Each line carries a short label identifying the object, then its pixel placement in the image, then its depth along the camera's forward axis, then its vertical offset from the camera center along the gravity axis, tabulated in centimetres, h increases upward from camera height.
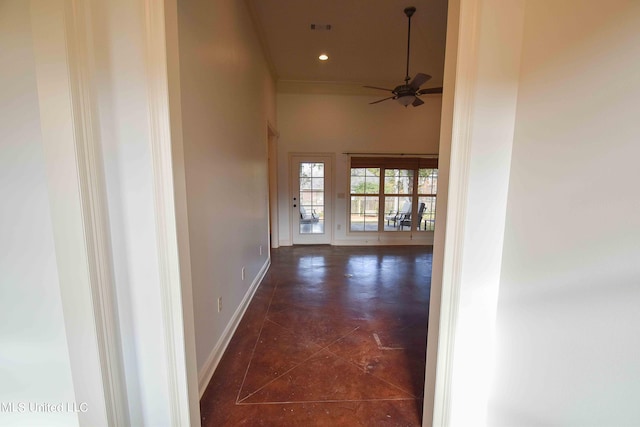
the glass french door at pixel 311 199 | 551 -30
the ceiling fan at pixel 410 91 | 315 +125
